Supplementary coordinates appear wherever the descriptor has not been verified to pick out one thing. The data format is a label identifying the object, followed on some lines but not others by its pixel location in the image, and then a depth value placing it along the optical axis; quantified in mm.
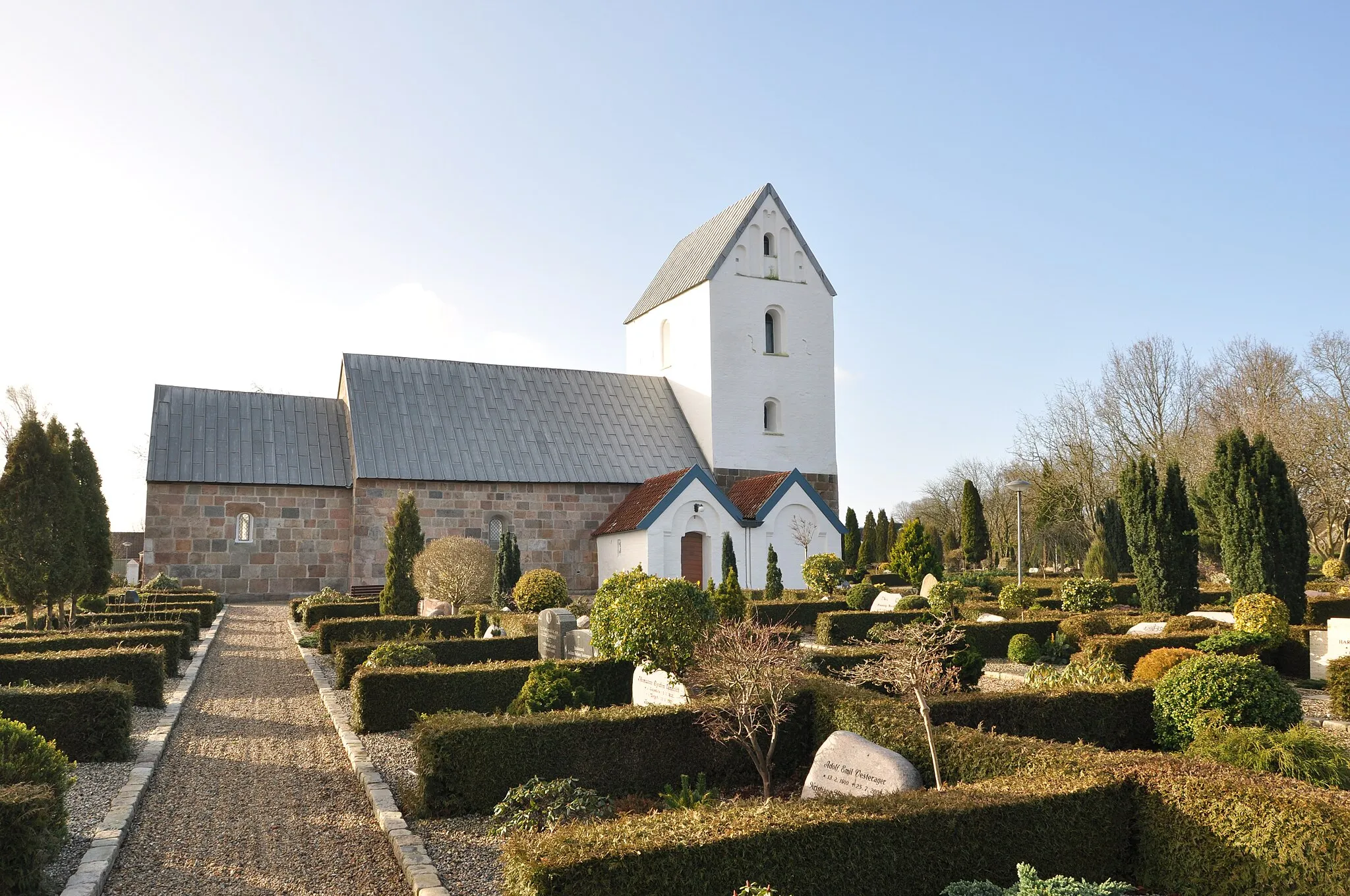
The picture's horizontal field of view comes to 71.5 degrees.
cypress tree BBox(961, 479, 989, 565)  36906
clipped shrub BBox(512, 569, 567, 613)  16578
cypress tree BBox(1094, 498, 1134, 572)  31000
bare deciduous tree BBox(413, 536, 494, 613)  18328
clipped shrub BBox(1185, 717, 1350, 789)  5770
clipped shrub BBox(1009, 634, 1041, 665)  13102
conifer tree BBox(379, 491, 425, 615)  16828
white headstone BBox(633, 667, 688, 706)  8609
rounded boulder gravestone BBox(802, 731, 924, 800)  5684
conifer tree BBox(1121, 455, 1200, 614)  16141
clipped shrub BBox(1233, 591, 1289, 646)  12031
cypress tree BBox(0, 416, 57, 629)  13047
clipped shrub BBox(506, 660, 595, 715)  8531
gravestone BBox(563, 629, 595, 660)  11469
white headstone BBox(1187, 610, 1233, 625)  14184
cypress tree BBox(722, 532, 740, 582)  22922
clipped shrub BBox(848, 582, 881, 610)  18375
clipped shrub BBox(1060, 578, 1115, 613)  17172
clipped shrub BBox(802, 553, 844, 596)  21094
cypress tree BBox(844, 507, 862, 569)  37156
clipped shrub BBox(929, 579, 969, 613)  17422
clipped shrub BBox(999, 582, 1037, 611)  18797
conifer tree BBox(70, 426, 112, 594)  16219
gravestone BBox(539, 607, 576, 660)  12008
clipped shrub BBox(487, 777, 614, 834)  5902
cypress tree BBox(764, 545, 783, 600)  20891
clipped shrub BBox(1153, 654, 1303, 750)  7199
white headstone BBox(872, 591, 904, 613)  17672
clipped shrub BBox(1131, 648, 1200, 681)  9461
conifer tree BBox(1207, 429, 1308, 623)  14453
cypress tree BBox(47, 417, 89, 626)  13352
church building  23500
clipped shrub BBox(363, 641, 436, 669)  10336
